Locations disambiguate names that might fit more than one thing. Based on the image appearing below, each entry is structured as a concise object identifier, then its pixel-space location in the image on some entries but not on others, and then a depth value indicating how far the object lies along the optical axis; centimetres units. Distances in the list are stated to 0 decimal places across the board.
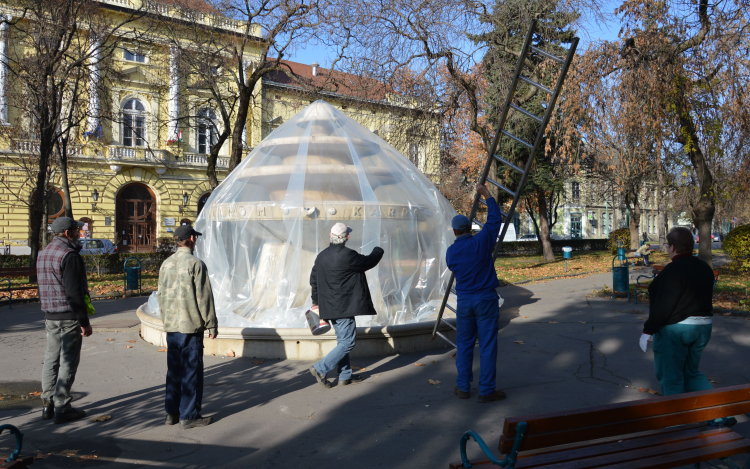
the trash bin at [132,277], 1595
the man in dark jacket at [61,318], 502
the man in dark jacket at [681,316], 421
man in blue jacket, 529
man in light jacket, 482
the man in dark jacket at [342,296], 592
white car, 2692
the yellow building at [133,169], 3006
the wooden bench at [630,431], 289
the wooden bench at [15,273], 1380
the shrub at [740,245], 1711
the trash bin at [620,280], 1247
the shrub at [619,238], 3491
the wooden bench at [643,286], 1170
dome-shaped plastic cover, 866
